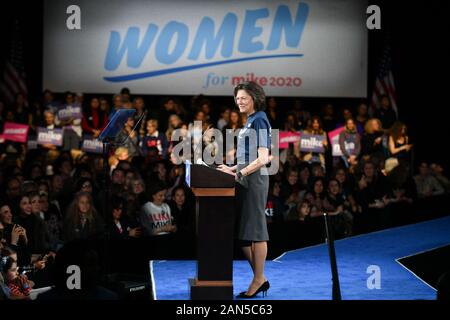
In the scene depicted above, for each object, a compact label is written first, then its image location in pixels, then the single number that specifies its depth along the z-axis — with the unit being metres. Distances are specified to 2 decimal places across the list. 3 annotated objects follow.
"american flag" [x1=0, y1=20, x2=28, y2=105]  12.88
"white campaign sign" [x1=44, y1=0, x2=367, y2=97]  12.88
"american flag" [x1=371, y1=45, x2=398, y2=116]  12.90
